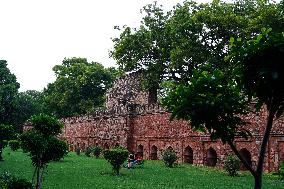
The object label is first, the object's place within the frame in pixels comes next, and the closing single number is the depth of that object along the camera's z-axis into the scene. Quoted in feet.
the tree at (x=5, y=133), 64.13
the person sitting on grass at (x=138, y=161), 60.90
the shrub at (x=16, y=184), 24.89
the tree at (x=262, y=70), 15.34
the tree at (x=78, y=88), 135.85
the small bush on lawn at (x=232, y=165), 49.14
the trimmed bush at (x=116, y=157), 50.29
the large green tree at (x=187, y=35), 71.72
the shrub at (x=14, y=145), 93.77
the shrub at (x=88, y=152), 87.97
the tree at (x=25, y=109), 171.48
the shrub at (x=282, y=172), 19.87
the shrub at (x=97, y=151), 83.92
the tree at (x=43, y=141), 37.50
